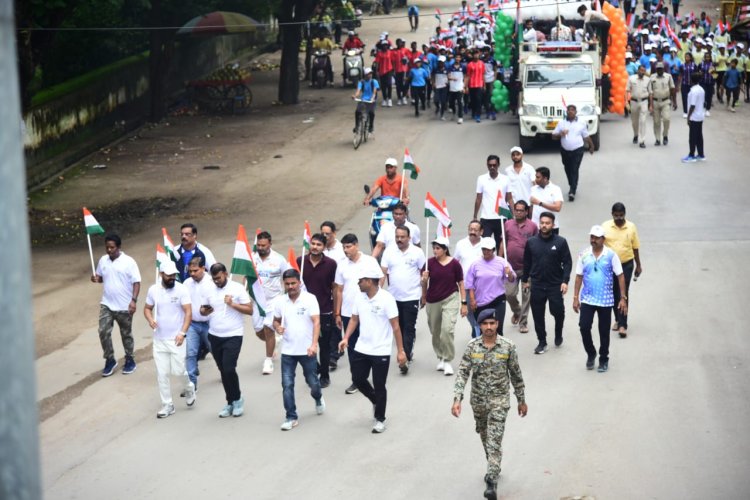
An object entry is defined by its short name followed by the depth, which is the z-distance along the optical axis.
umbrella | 32.53
